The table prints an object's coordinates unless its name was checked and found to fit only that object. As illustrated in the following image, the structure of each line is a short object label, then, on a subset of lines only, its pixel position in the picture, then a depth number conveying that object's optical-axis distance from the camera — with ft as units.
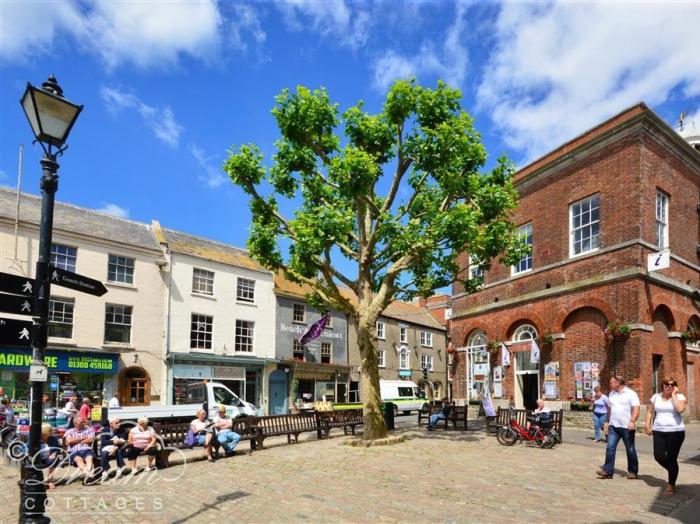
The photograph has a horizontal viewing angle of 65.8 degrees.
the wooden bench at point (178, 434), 35.53
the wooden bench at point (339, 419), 51.72
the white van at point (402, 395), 106.63
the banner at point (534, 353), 65.67
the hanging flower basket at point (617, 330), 56.65
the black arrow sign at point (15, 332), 18.03
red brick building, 58.44
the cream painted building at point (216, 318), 88.89
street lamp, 17.74
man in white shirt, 29.63
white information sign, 56.34
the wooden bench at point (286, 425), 43.93
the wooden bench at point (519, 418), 45.91
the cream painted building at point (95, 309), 73.36
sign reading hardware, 69.54
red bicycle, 43.50
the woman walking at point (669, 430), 26.04
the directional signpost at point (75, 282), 19.60
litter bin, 58.95
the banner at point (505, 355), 71.72
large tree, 44.04
